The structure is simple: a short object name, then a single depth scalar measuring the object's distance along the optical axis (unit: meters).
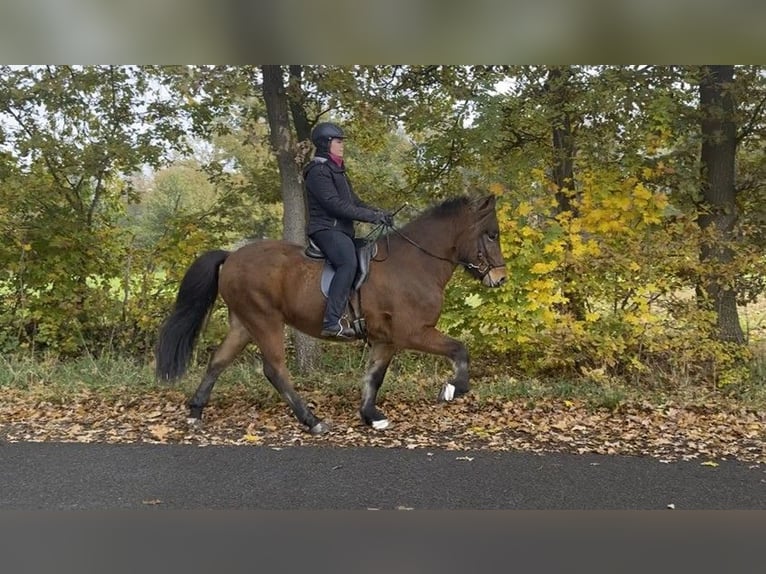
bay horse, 6.41
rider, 6.14
